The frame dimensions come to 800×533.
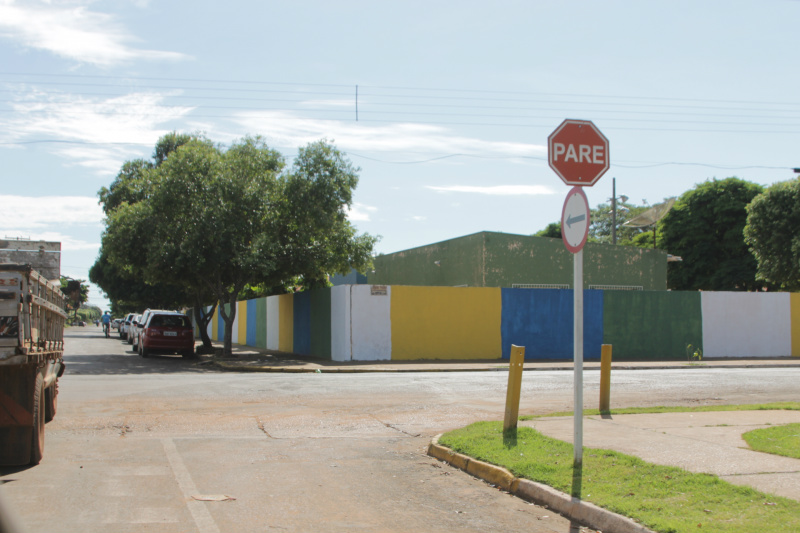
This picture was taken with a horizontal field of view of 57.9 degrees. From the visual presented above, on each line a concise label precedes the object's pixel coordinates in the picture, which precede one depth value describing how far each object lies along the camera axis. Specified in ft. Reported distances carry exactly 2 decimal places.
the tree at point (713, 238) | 167.22
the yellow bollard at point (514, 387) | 26.84
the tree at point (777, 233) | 134.00
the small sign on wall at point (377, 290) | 78.59
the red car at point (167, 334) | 91.50
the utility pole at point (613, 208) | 138.39
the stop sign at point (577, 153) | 23.07
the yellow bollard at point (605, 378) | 33.60
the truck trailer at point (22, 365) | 21.66
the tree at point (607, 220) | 248.73
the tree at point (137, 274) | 95.09
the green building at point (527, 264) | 106.22
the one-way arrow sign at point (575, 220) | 22.08
